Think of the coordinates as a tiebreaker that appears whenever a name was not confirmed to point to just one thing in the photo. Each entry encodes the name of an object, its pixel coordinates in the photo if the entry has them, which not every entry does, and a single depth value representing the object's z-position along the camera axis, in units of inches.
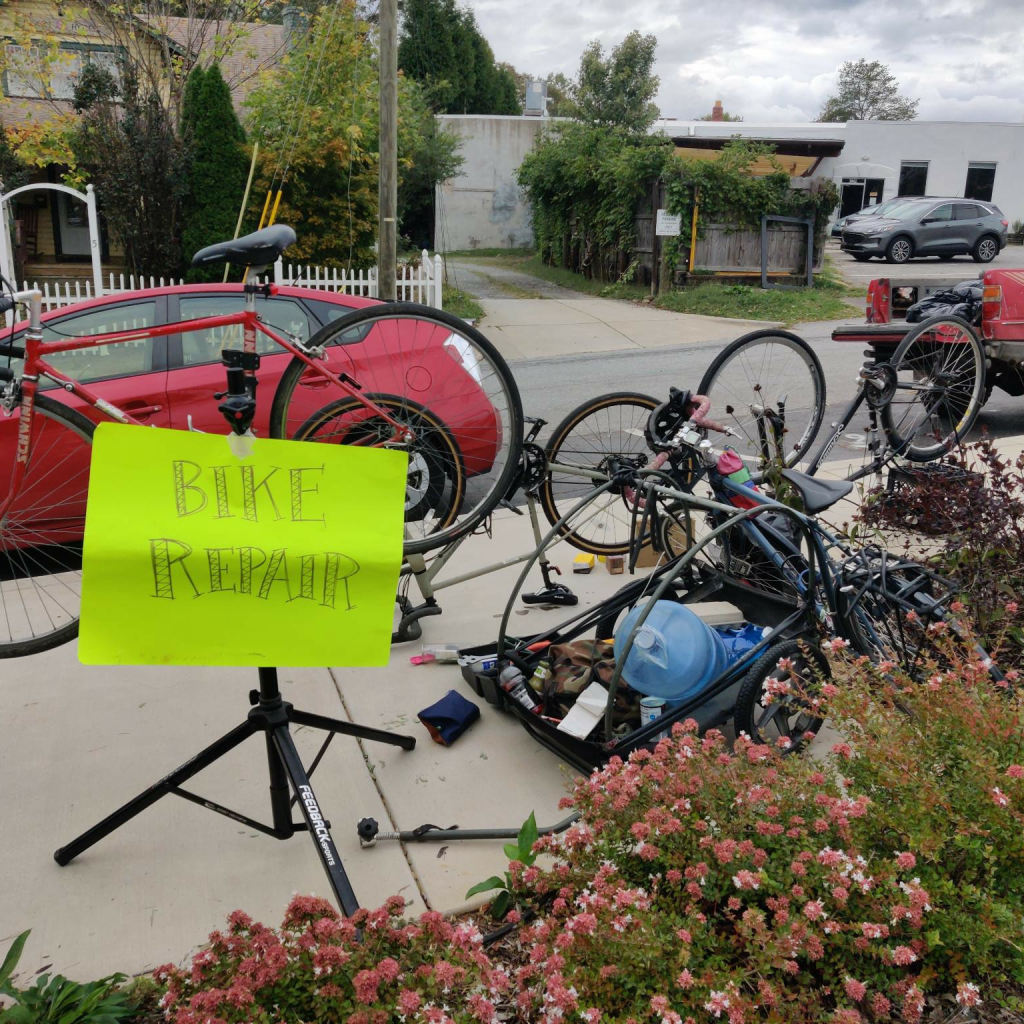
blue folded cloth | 129.3
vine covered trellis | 704.4
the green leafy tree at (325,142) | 555.5
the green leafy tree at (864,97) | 2787.9
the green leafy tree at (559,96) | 1576.0
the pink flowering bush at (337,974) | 66.9
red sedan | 213.3
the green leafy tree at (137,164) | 577.9
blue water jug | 114.6
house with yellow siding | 593.6
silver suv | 938.7
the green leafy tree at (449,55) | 1541.6
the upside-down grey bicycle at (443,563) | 152.0
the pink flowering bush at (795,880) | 69.7
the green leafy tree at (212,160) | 571.2
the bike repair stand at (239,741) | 95.2
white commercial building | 1299.2
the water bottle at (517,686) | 125.2
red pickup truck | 301.7
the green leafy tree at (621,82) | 1423.5
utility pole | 425.7
